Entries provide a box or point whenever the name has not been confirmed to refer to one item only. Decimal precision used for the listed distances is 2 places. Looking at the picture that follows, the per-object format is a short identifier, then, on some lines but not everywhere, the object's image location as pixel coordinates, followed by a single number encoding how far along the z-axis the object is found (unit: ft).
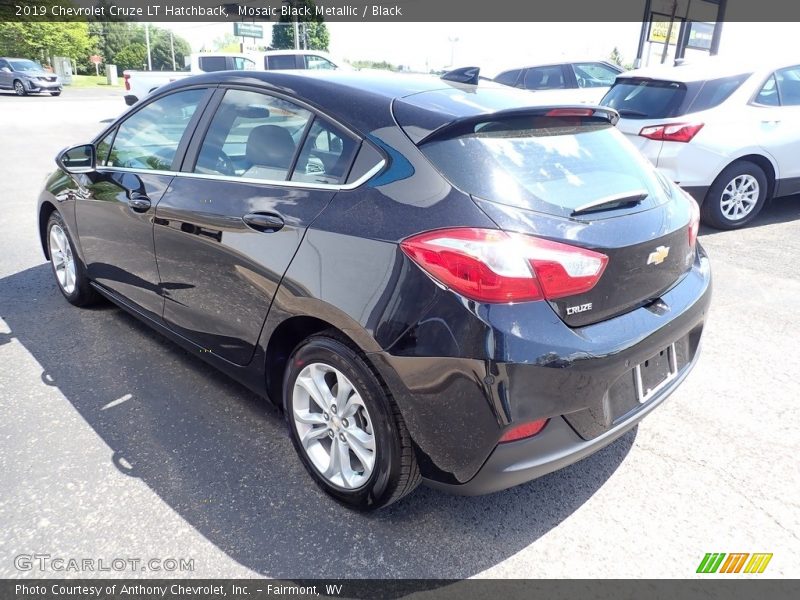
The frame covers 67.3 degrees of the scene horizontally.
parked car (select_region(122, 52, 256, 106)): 59.36
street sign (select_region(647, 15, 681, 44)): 54.72
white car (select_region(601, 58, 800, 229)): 19.40
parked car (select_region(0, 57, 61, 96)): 97.09
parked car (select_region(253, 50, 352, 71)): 53.78
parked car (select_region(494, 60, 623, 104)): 35.42
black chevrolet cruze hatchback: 6.39
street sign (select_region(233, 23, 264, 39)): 124.76
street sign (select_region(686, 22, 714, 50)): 59.93
